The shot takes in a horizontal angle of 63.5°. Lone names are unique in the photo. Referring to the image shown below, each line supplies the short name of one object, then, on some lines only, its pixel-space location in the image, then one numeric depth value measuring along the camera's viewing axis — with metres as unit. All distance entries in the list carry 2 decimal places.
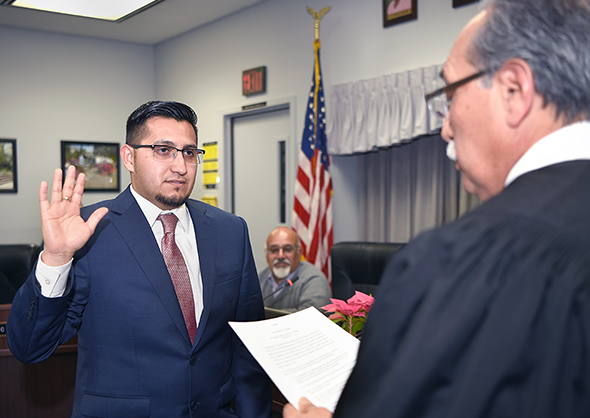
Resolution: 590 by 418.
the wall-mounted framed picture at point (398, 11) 3.40
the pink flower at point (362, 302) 1.24
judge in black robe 0.50
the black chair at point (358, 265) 2.94
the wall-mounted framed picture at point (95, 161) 5.54
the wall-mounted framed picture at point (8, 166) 5.19
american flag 3.82
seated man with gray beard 3.06
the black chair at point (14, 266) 3.25
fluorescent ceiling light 4.12
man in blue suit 1.27
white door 4.65
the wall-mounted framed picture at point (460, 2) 3.09
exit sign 4.66
